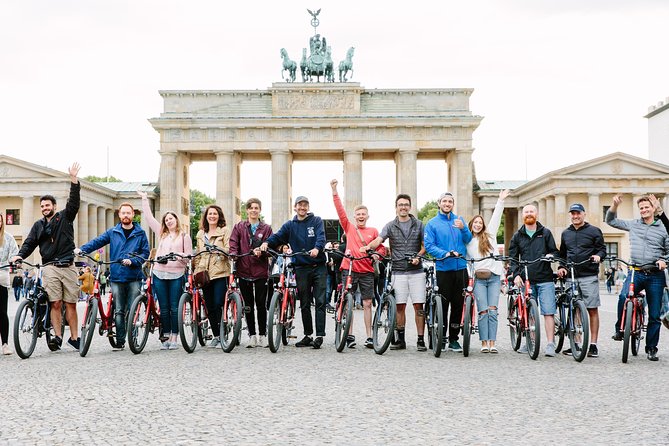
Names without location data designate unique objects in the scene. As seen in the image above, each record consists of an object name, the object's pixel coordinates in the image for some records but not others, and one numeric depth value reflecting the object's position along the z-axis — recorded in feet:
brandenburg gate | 214.90
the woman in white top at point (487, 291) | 39.37
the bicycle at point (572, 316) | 35.42
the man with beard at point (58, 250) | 39.19
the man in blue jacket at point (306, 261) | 41.01
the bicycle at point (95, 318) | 37.14
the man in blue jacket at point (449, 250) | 39.75
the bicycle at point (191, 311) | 37.88
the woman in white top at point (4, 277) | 38.52
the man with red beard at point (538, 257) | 38.29
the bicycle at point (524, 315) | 36.45
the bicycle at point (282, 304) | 38.00
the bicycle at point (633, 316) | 35.43
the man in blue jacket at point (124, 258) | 39.55
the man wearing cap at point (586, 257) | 38.06
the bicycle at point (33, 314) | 37.60
